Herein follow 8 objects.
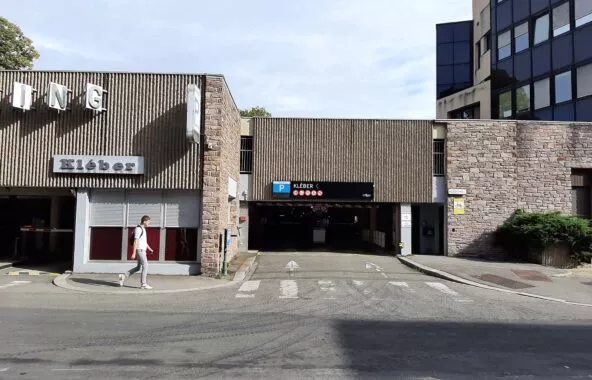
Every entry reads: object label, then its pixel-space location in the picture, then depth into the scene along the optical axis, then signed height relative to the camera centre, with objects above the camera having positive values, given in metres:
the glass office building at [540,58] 24.59 +9.12
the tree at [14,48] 27.78 +9.70
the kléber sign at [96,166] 13.98 +1.43
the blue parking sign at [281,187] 20.05 +1.30
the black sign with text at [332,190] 20.02 +1.22
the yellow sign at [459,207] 19.78 +0.59
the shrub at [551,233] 17.80 -0.37
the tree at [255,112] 45.88 +10.13
